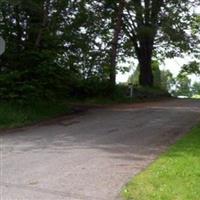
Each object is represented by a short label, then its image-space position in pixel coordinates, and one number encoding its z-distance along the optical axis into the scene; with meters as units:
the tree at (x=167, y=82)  79.95
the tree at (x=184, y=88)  90.88
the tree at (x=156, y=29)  31.05
